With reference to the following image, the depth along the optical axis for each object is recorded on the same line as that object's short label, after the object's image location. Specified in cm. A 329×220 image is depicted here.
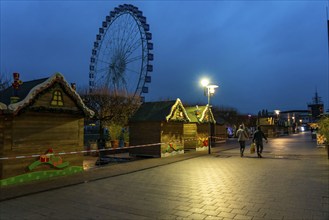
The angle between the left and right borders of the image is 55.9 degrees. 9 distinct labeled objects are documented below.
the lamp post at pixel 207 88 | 2052
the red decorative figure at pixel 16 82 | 942
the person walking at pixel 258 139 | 1697
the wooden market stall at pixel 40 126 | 900
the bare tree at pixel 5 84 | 2680
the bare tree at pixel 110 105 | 2573
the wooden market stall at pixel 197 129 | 2255
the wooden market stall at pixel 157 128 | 1705
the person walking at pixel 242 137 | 1757
